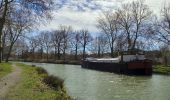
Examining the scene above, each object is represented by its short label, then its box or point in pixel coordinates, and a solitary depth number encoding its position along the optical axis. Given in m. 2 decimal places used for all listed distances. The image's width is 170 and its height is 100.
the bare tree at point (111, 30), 33.47
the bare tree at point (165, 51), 26.14
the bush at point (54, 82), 8.86
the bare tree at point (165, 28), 22.30
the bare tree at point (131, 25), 28.77
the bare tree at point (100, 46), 39.97
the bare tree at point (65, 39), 43.45
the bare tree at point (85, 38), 42.20
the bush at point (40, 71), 13.84
